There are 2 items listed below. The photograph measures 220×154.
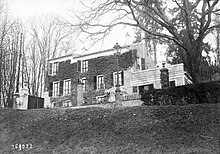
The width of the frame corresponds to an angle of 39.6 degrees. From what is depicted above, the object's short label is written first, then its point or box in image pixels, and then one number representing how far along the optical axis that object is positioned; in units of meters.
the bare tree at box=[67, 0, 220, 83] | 15.09
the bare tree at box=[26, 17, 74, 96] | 33.44
